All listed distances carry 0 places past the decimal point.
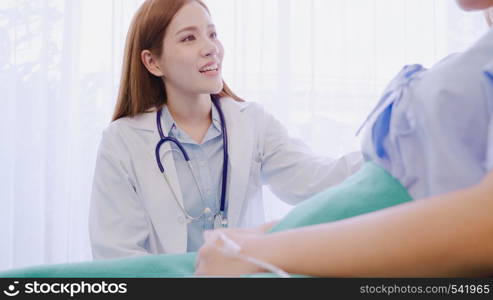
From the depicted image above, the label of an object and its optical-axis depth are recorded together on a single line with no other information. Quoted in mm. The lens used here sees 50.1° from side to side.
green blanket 657
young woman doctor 1481
